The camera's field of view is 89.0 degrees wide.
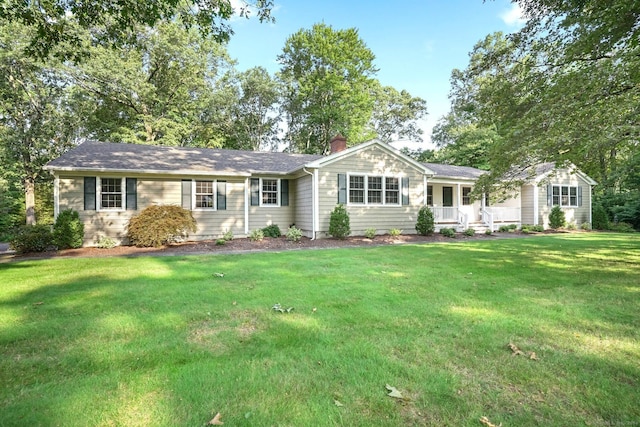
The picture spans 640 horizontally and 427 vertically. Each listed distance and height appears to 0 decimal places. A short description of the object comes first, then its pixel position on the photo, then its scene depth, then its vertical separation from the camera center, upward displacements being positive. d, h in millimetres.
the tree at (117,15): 6070 +4031
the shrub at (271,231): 14328 -616
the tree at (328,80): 29912 +12898
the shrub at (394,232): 14265 -721
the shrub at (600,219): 20344 -336
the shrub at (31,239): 10273 -618
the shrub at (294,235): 12935 -719
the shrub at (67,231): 11031 -402
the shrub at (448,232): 14914 -771
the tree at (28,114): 18562 +6481
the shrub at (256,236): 12992 -747
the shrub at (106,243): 11711 -873
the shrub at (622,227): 19317 -833
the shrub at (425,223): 14617 -337
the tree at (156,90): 21891 +9385
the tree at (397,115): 36094 +11307
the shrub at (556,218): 18938 -229
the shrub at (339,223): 13312 -277
